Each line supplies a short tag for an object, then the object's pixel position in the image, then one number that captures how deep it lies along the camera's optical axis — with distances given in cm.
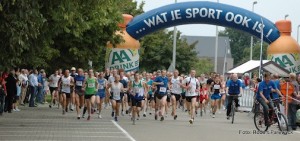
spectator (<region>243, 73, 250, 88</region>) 4414
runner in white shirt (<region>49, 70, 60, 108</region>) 3170
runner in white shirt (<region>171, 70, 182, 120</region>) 2642
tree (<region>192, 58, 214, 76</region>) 11031
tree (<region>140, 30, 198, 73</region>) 6838
